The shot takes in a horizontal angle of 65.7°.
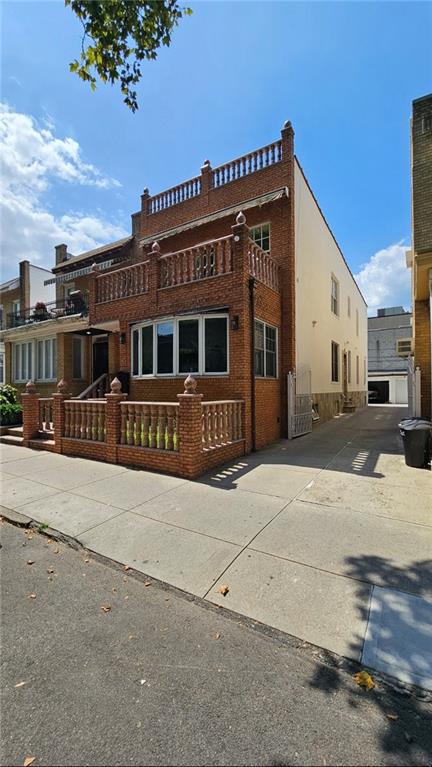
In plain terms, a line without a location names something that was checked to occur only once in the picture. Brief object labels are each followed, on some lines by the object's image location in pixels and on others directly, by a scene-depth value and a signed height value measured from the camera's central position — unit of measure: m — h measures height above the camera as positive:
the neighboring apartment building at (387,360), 32.00 +2.66
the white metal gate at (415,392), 10.60 -0.18
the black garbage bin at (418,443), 7.07 -1.22
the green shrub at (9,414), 12.42 -0.91
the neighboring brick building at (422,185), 7.59 +4.71
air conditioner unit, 18.66 +2.27
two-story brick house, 8.75 +2.69
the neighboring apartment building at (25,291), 20.33 +6.20
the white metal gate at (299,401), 10.48 -0.47
